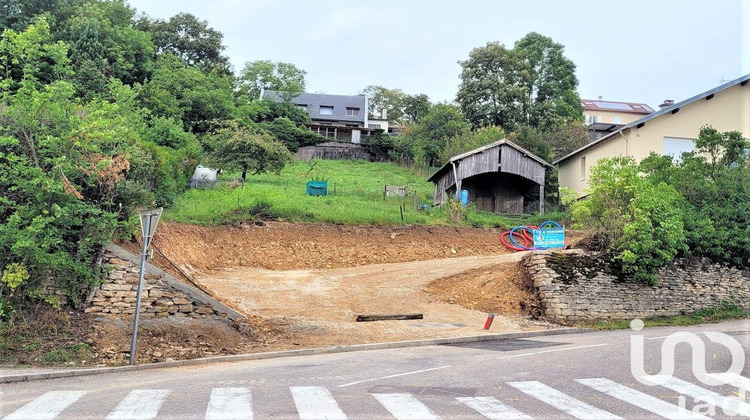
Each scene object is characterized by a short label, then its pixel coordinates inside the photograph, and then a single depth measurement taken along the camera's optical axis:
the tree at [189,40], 70.69
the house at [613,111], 84.31
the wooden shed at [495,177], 36.78
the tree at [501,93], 54.72
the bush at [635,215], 20.38
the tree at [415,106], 76.28
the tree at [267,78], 75.71
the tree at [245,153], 38.50
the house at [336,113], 67.81
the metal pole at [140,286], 13.01
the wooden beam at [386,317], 18.72
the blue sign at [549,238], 27.36
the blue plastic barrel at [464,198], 35.78
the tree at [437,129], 53.00
